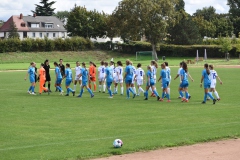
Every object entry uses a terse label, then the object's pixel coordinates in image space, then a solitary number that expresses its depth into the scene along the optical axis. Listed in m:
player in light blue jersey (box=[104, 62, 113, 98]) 26.59
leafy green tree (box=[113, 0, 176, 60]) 85.06
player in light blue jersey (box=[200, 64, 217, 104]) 22.48
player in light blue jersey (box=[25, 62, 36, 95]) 28.83
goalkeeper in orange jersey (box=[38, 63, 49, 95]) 28.69
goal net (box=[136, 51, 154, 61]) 90.88
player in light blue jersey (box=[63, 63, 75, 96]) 27.20
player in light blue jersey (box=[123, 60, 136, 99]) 25.29
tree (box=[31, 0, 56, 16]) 140.75
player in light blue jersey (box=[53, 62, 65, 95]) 28.67
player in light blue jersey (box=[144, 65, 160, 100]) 24.50
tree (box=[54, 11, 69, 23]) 196.69
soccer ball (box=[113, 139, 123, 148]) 12.11
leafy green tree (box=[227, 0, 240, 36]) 131.49
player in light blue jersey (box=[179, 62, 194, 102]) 23.41
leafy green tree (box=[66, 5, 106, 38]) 110.94
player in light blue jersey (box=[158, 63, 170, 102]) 24.06
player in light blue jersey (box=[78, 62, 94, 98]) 25.80
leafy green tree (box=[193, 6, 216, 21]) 146.18
